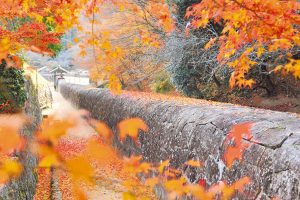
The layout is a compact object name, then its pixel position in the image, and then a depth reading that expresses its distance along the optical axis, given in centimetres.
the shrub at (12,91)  1017
